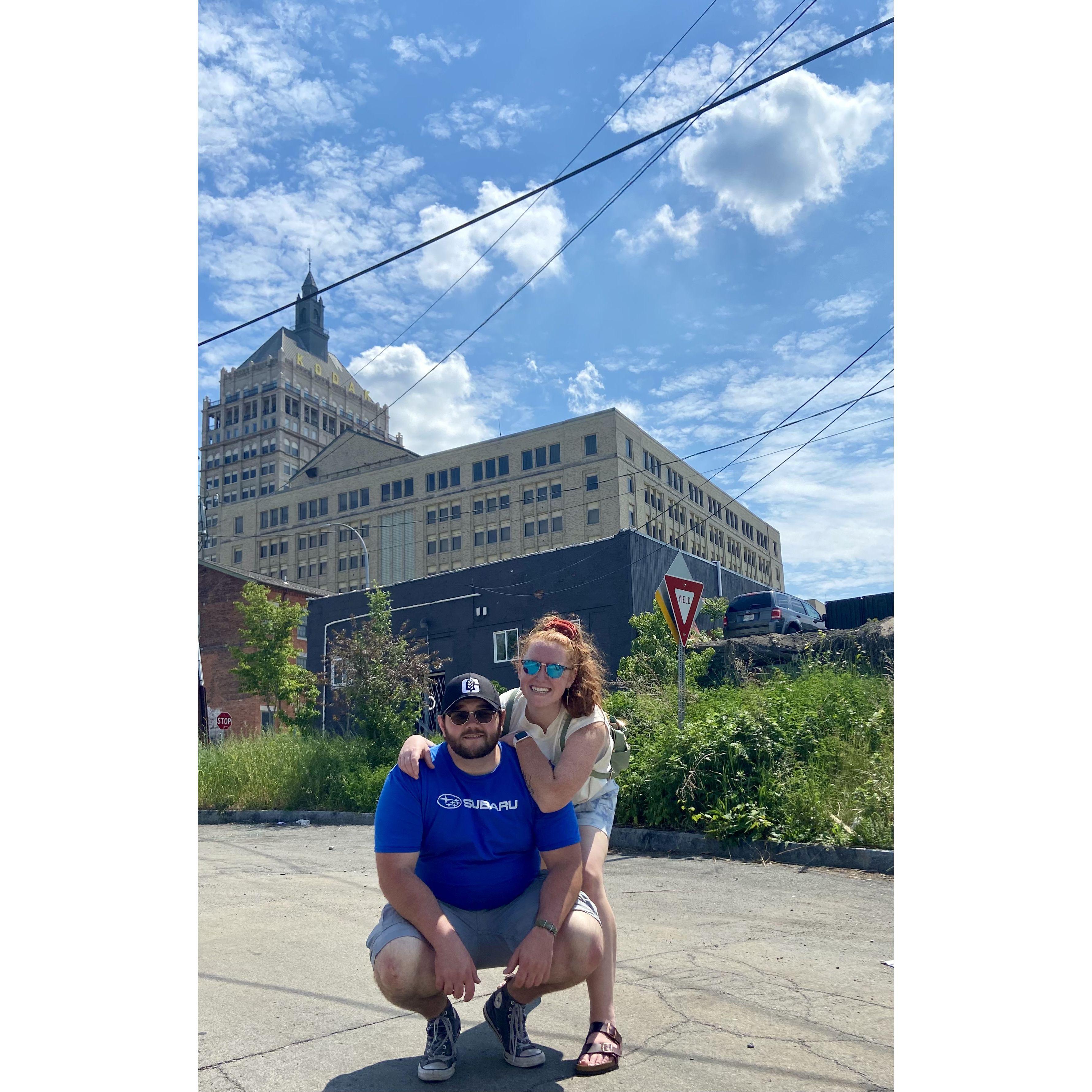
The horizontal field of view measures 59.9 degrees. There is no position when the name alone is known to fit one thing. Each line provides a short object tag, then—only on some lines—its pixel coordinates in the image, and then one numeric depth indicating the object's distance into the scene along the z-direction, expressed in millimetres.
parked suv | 24578
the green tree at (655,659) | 16203
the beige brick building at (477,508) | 70062
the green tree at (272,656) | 34312
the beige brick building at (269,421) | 111500
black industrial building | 32156
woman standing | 3184
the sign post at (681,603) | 10250
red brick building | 43688
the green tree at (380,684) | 17984
